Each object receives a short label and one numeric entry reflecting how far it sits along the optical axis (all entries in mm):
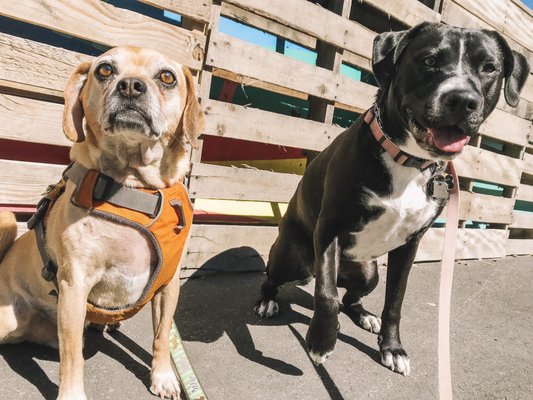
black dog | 540
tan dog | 451
